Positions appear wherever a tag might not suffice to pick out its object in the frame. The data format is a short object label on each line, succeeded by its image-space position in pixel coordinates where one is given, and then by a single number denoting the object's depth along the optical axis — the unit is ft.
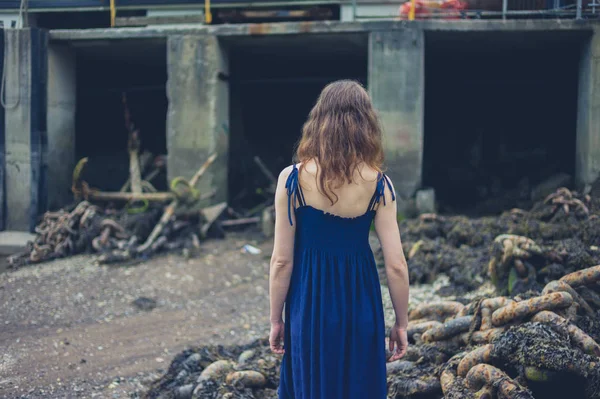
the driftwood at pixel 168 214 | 34.70
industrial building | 38.24
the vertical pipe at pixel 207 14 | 40.60
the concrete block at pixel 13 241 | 38.27
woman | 10.99
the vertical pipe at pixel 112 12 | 41.29
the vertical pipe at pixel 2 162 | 40.63
